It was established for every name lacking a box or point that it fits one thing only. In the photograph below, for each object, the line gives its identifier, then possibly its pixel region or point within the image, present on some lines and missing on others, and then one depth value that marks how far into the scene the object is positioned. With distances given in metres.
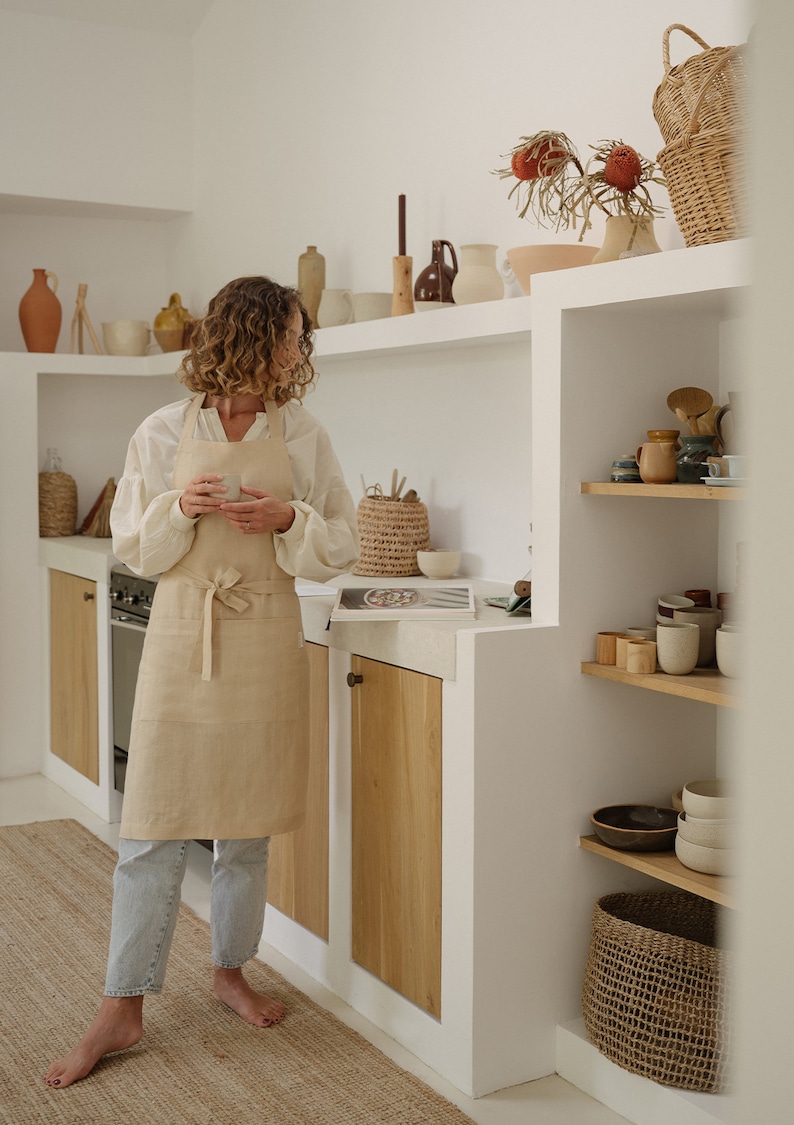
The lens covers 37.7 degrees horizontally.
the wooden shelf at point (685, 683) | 2.13
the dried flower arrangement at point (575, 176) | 2.44
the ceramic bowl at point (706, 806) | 2.24
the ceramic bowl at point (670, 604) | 2.42
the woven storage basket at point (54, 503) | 4.96
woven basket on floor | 2.14
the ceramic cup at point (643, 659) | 2.31
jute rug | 2.22
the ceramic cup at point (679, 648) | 2.30
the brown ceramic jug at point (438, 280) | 3.30
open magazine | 2.55
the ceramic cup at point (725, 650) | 2.22
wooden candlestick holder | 3.38
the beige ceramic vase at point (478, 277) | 3.09
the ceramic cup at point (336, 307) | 3.77
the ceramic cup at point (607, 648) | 2.43
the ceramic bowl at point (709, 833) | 2.22
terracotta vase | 4.90
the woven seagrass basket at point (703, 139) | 2.02
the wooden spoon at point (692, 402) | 2.39
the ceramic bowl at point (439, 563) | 3.35
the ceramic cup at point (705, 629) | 2.38
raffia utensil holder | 3.44
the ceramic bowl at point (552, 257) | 2.80
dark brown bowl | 2.33
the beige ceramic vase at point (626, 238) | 2.40
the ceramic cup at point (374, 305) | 3.59
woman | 2.39
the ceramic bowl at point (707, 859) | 2.21
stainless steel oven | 3.88
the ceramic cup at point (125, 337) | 5.11
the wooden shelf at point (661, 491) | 2.10
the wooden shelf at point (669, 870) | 2.17
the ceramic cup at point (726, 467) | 2.07
